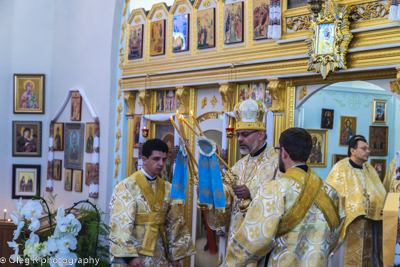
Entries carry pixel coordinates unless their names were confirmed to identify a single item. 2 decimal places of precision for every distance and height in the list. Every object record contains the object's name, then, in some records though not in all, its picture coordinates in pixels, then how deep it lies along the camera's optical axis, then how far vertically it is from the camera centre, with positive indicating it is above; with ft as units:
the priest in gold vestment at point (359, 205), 18.65 -2.53
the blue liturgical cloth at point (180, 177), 13.89 -1.27
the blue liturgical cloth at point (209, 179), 12.80 -1.21
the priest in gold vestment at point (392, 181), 17.53 -1.57
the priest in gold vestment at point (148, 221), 14.26 -2.69
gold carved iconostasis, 17.33 +2.54
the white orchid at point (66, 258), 8.00 -2.10
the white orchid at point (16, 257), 8.33 -2.19
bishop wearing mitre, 13.98 -0.76
